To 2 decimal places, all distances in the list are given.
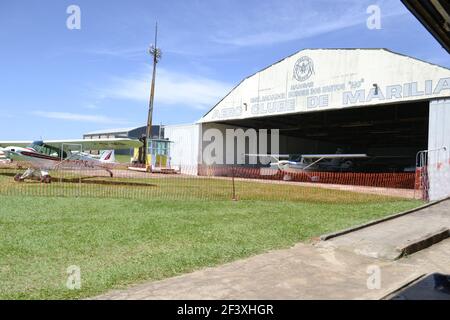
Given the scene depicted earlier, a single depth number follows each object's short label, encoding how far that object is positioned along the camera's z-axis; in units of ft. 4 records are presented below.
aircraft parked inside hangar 87.04
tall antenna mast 122.29
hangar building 51.70
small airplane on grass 72.59
